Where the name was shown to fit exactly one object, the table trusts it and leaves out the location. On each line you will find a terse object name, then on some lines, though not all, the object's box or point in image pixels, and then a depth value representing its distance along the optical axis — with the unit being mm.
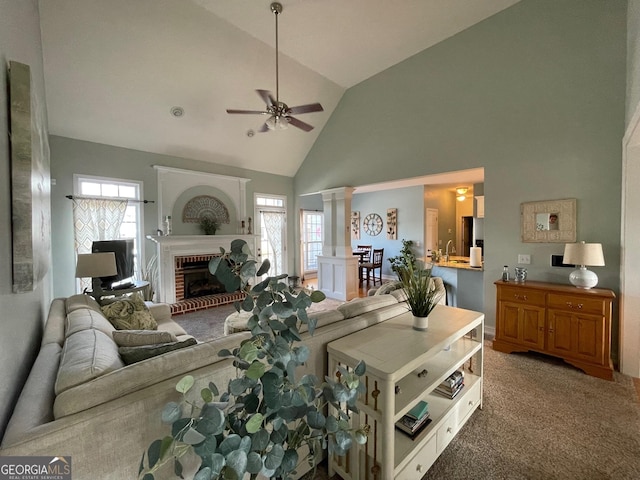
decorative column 5535
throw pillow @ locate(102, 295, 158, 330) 2342
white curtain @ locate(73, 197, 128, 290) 3973
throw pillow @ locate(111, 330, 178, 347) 1602
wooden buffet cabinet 2514
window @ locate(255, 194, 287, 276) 6293
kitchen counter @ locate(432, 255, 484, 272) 3981
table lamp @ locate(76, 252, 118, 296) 2619
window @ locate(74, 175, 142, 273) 4105
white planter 1774
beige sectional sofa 837
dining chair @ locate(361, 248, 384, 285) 6660
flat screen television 3791
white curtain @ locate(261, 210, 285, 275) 6379
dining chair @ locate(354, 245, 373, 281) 6923
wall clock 7707
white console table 1279
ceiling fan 3084
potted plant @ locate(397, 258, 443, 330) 1781
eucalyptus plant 661
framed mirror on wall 3015
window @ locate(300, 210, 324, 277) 8172
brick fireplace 4664
